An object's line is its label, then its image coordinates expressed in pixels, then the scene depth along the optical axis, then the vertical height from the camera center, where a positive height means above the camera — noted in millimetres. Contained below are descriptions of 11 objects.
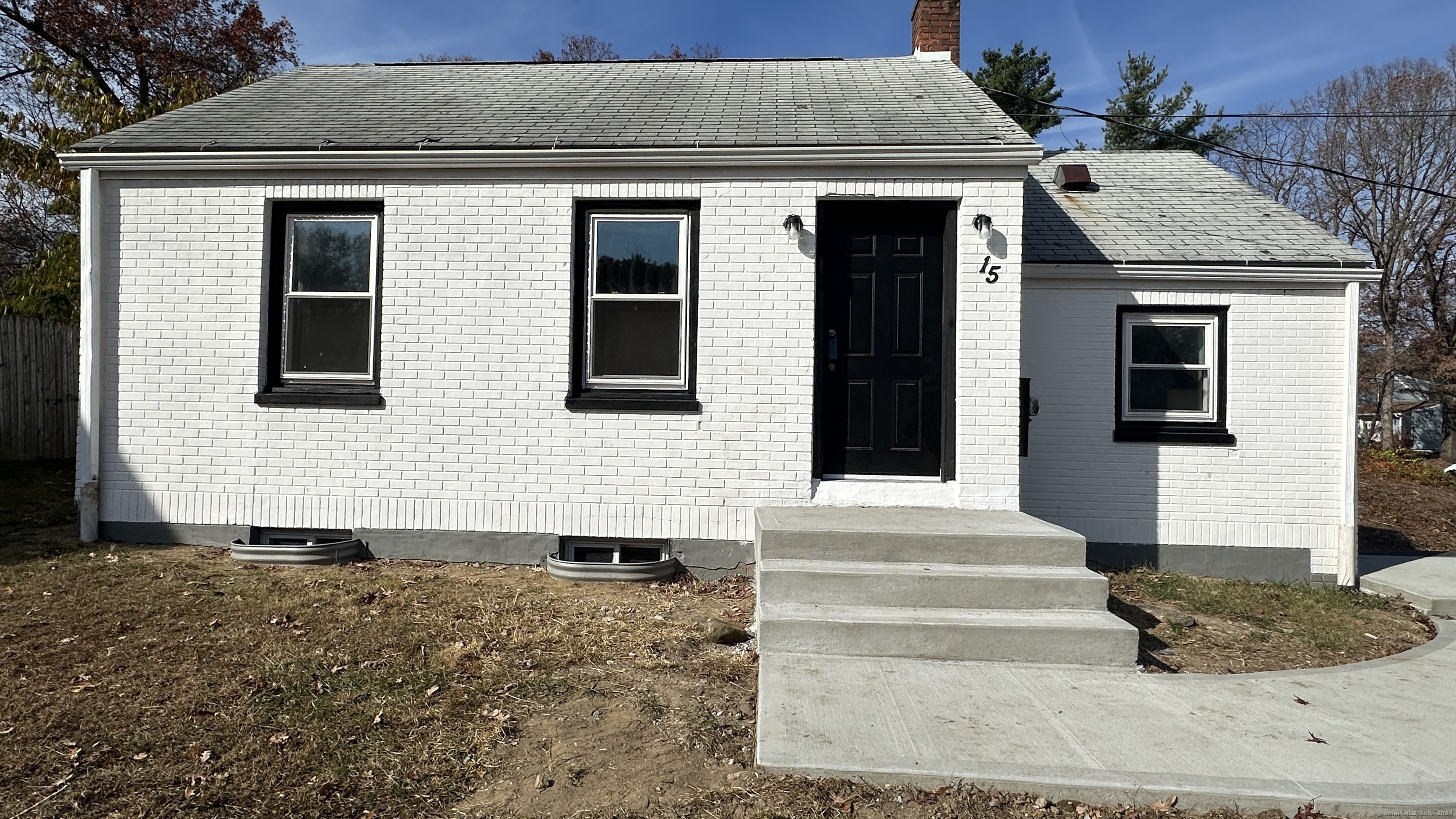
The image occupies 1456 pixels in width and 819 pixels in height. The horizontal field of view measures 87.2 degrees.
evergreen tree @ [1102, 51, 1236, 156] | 25703 +10251
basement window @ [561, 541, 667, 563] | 6637 -1275
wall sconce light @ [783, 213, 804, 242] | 6328 +1522
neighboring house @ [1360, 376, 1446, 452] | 24625 +21
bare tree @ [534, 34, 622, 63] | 28453 +13434
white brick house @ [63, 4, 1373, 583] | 6387 +565
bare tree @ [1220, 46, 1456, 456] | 22656 +6287
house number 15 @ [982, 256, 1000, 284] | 6246 +1149
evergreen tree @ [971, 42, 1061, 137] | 25281 +11070
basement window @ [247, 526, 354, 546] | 6754 -1209
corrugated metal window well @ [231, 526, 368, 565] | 6336 -1245
